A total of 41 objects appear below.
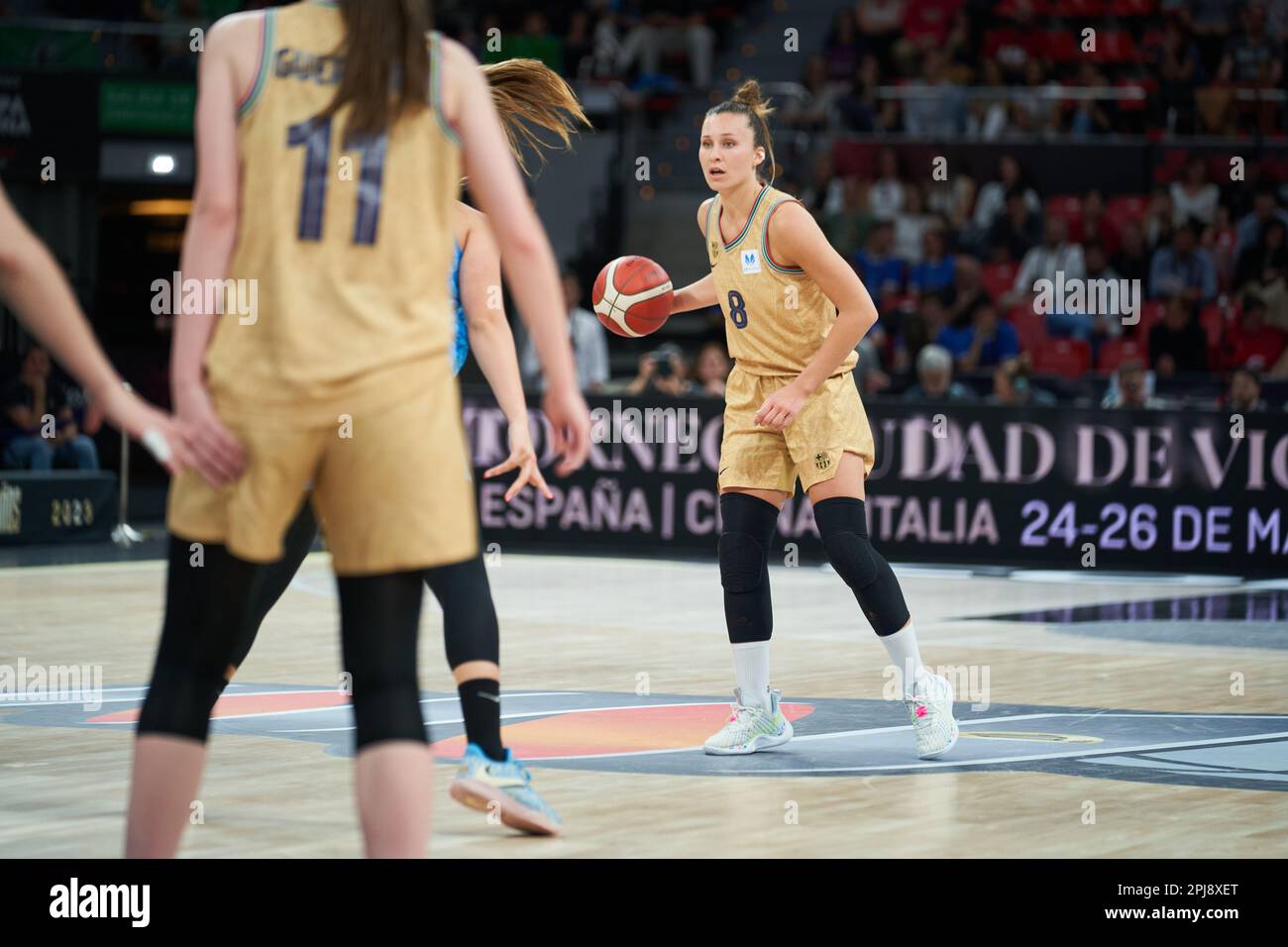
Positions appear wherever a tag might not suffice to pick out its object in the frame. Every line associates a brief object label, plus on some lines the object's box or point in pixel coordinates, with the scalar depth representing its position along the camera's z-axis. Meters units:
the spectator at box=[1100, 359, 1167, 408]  13.64
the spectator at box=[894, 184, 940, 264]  17.64
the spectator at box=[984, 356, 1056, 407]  14.23
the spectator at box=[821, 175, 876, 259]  17.56
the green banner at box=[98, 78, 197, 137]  17.45
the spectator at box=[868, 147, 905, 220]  17.84
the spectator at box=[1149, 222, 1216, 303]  16.30
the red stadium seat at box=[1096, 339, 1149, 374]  15.91
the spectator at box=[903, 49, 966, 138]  18.19
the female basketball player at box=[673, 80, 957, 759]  6.14
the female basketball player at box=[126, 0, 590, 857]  3.20
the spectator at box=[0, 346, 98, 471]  15.16
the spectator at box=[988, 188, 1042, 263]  17.42
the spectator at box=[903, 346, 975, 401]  14.45
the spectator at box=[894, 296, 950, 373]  16.03
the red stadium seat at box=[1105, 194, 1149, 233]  17.52
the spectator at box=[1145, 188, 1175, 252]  16.61
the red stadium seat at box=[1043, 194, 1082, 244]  17.70
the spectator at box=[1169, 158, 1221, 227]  16.97
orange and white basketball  6.63
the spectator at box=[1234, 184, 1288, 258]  16.44
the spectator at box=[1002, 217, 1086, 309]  16.73
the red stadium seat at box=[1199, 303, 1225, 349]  15.73
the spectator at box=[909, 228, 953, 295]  16.91
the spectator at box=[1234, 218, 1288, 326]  15.84
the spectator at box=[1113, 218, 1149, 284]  16.52
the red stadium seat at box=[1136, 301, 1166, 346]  16.20
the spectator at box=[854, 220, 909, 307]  17.20
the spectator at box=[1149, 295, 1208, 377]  15.26
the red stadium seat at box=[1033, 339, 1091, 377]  16.31
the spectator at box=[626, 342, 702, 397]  15.04
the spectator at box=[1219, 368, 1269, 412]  13.43
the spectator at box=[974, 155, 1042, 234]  17.53
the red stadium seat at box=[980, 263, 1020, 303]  17.20
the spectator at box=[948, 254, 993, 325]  16.14
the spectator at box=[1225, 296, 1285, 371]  15.63
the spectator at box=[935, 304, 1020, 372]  15.73
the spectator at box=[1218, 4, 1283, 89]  17.69
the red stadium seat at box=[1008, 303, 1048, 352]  16.64
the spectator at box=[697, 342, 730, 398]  14.97
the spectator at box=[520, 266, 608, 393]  16.06
